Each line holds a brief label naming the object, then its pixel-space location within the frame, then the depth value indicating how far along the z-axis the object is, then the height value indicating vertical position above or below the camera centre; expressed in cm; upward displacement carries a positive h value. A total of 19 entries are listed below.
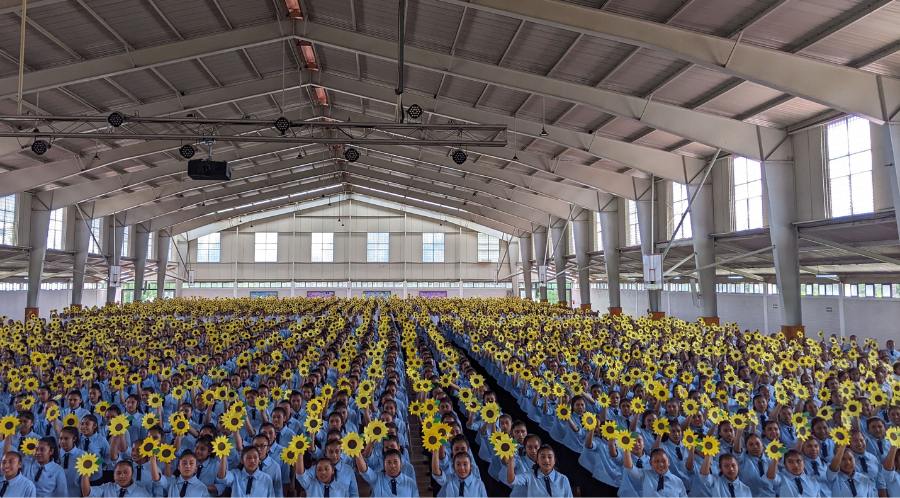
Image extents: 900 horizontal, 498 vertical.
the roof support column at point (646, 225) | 2828 +362
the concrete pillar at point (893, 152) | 1277 +319
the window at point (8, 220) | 2997 +417
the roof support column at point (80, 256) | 3547 +274
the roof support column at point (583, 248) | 3731 +331
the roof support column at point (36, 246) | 3056 +287
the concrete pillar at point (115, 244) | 3908 +385
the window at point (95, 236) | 3982 +446
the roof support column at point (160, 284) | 4822 +148
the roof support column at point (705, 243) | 2403 +230
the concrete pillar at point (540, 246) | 4719 +436
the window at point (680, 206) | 2831 +453
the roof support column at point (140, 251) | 4475 +387
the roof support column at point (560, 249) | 4166 +370
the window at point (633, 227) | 3325 +413
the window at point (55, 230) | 3472 +423
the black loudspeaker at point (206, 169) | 1845 +411
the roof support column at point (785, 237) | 1928 +204
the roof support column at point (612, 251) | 3328 +277
